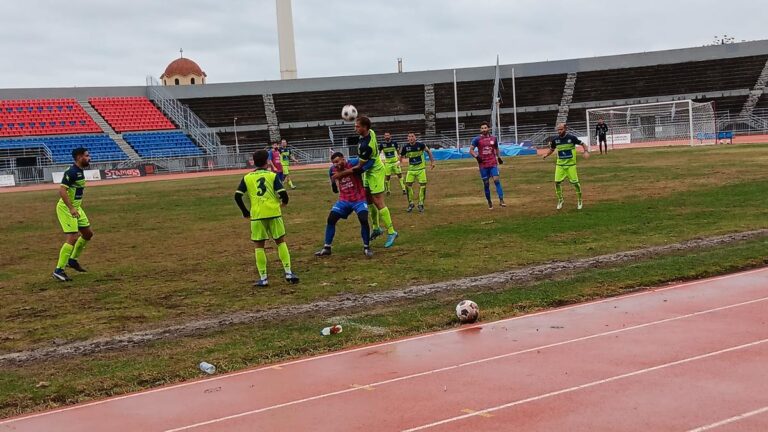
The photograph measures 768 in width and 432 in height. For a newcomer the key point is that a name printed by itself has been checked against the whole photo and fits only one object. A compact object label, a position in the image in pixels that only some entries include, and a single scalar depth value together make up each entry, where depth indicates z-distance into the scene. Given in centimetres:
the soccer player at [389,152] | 2083
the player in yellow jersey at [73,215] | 1162
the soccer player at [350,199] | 1219
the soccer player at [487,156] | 1784
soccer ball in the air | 1778
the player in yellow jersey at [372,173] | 1212
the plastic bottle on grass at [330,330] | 764
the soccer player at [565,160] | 1692
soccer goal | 4800
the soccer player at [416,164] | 1852
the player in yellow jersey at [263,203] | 980
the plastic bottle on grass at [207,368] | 666
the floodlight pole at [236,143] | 5798
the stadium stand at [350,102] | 6600
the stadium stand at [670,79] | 6223
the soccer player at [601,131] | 3838
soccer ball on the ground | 783
